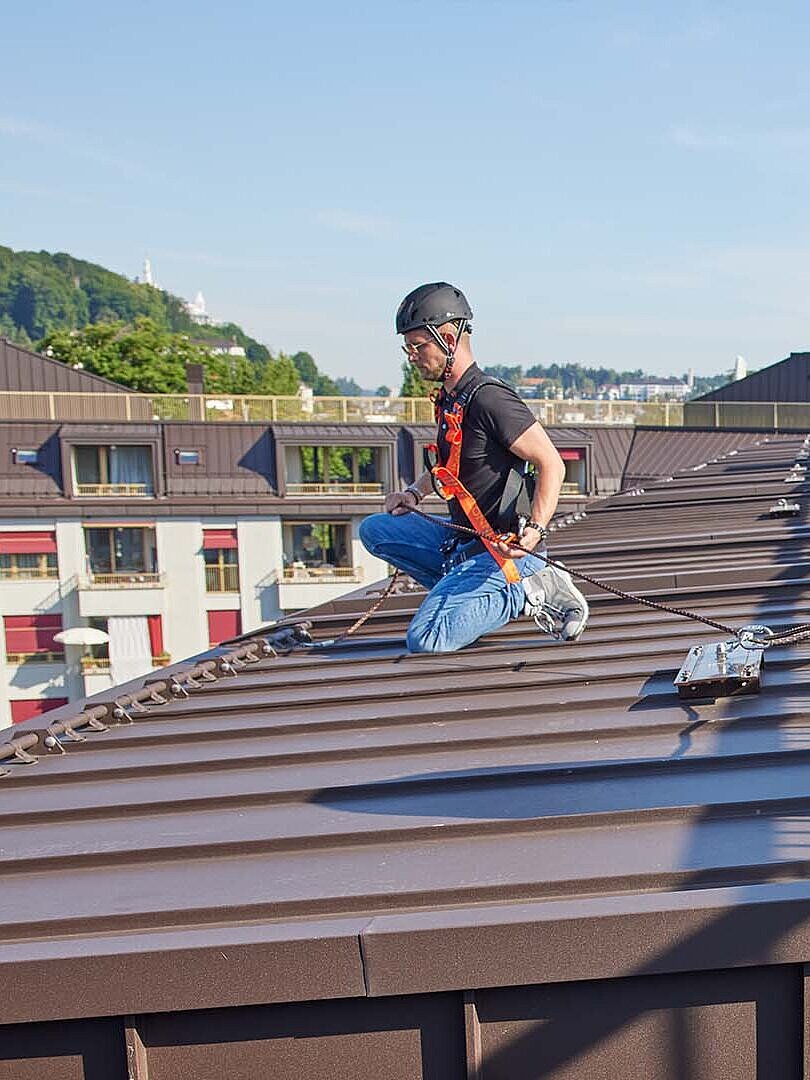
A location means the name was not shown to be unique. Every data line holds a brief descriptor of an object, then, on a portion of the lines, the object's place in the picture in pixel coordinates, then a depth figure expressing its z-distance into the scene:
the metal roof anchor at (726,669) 4.06
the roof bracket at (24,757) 4.33
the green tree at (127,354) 62.75
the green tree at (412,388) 69.64
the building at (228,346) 176.51
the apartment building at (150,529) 36.09
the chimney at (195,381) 42.38
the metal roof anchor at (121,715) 4.95
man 5.64
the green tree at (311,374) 181.00
